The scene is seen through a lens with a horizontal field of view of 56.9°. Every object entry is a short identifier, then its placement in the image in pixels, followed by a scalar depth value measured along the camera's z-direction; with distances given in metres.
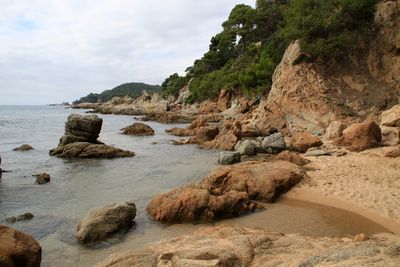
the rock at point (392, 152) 15.79
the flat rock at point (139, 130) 36.25
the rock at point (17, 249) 6.90
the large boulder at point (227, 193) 11.20
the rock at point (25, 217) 11.78
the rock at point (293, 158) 16.50
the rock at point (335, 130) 20.70
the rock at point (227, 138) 25.00
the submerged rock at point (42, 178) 16.80
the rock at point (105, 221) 9.86
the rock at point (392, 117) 19.66
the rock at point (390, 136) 17.78
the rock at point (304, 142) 20.30
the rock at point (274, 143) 21.25
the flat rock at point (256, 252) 5.13
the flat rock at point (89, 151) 23.11
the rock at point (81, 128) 24.94
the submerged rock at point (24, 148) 27.33
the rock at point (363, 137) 17.59
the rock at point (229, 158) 19.53
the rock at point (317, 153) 18.01
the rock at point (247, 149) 21.11
